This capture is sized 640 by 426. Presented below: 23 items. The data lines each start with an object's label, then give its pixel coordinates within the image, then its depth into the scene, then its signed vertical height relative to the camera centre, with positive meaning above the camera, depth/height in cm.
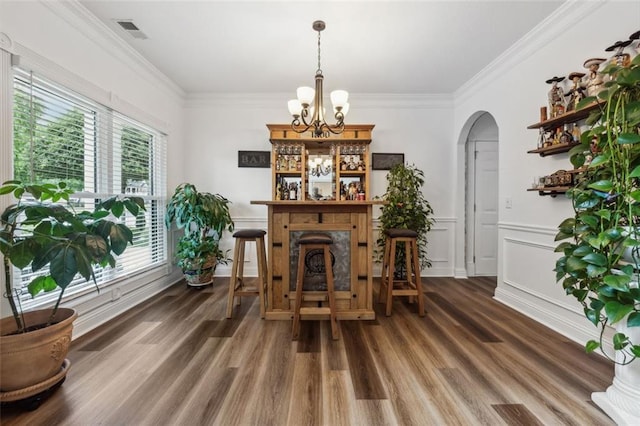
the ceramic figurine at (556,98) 224 +93
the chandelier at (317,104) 230 +93
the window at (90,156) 187 +45
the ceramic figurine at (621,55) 177 +102
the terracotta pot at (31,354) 136 -78
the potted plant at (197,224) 328 -22
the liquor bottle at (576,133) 212 +61
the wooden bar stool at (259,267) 256 -57
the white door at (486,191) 398 +25
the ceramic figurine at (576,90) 208 +93
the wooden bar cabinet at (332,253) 249 -43
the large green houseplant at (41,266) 137 -33
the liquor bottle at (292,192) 385 +22
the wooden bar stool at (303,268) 220 -54
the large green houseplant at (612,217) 123 -4
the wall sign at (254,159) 400 +72
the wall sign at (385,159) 396 +72
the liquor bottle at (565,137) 216 +58
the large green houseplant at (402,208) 339 +0
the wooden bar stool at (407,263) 261 -55
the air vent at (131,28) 235 +164
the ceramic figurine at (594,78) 191 +95
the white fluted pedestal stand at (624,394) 132 -95
